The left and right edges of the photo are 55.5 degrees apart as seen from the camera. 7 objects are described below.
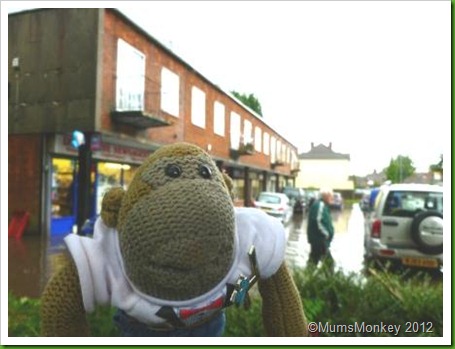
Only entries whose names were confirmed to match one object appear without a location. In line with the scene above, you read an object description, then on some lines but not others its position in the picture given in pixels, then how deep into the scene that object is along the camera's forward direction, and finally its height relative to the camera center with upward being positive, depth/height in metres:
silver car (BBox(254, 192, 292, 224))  14.67 -0.73
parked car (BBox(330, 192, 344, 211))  26.66 -1.14
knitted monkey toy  1.41 -0.25
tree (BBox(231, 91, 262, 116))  19.29 +3.83
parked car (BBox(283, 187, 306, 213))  22.84 -0.79
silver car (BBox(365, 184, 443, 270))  5.29 -0.58
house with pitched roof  42.28 +1.39
